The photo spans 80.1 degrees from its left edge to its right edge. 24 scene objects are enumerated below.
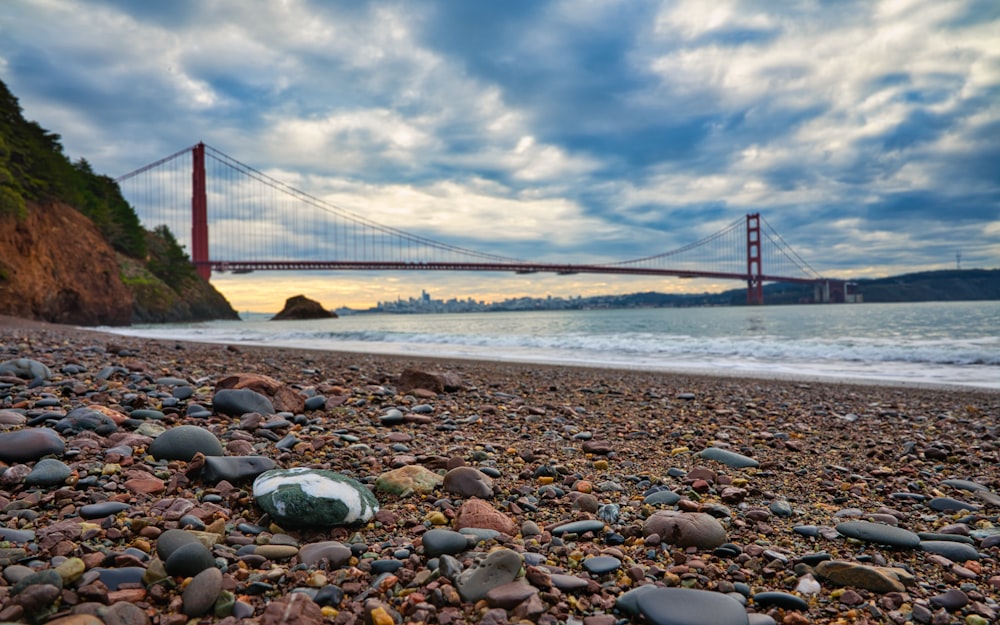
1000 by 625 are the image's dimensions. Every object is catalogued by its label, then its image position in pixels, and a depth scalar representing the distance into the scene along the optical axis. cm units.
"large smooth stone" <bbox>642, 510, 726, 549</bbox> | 67
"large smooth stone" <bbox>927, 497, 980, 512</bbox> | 83
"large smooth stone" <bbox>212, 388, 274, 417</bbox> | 122
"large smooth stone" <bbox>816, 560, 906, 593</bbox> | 58
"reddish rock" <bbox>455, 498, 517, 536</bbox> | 70
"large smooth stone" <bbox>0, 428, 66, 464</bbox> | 79
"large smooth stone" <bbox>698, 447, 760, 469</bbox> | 103
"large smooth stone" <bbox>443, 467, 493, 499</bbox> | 82
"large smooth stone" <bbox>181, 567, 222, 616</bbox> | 52
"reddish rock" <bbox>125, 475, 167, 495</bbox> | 75
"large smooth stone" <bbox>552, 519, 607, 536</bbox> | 70
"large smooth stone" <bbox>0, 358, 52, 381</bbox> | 133
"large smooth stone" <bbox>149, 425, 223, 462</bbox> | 88
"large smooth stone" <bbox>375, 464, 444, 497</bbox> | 82
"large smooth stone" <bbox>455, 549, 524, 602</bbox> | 56
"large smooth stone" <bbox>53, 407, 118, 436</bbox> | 96
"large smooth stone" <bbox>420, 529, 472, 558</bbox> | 63
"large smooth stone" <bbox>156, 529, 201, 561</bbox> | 59
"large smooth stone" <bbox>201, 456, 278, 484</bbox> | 80
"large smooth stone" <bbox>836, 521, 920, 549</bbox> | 68
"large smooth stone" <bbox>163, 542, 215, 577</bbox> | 56
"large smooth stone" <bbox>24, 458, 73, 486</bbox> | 74
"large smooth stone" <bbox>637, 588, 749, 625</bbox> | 51
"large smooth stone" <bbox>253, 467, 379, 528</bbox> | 68
